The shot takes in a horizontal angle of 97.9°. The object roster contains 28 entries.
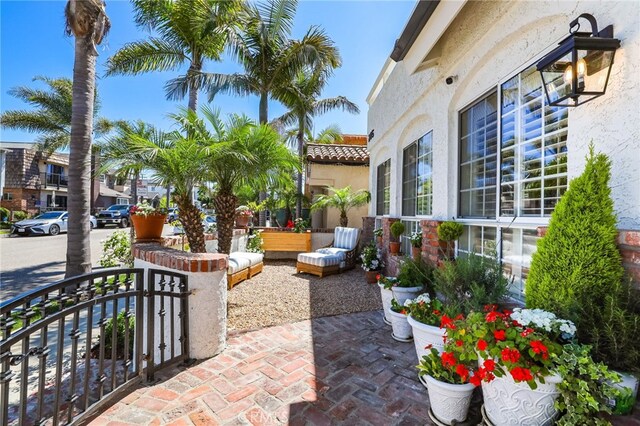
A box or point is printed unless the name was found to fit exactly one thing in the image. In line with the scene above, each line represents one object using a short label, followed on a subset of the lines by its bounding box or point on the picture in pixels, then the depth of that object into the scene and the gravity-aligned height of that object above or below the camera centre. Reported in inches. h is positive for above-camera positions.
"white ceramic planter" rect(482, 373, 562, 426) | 70.8 -49.1
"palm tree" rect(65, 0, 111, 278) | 205.0 +59.7
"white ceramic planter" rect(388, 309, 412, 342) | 143.3 -59.0
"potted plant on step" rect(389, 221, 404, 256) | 248.8 -17.1
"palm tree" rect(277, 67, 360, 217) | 448.1 +204.0
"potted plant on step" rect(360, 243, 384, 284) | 269.7 -48.9
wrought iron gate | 67.9 -44.2
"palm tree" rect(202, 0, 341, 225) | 372.8 +225.9
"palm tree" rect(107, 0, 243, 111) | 350.9 +232.0
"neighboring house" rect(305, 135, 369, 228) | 466.9 +69.2
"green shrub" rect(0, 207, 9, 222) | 810.2 -12.4
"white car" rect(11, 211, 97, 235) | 674.8 -36.9
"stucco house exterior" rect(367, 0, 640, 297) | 81.7 +40.8
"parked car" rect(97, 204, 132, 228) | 935.7 -24.0
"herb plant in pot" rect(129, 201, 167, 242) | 176.2 -6.8
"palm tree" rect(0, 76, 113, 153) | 637.3 +238.7
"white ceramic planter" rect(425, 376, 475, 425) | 83.6 -56.9
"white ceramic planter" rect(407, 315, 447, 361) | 105.6 -47.4
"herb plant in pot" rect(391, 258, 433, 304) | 154.3 -37.9
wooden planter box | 385.7 -39.2
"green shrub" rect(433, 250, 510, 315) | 113.0 -28.7
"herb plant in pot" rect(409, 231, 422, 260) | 210.8 -22.2
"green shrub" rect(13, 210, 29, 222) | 837.8 -18.4
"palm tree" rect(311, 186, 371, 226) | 385.2 +17.4
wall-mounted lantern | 81.5 +48.8
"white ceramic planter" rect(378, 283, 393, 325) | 164.2 -51.1
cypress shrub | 71.9 -16.1
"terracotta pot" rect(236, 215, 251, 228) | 373.7 -11.6
